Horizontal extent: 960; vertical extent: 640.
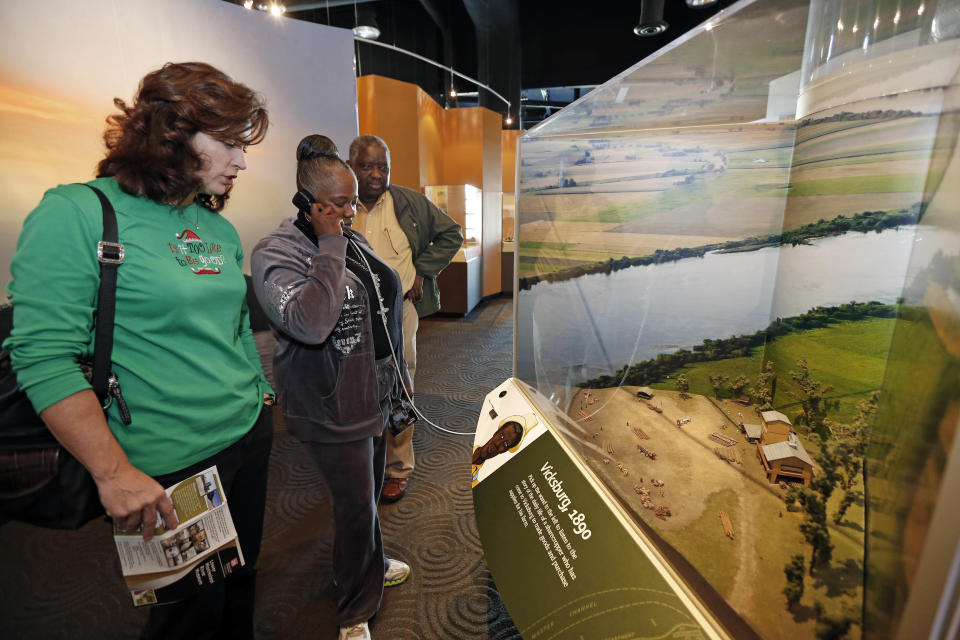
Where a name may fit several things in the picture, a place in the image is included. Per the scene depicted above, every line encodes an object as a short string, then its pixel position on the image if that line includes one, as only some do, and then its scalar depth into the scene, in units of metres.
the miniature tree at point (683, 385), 0.79
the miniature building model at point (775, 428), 0.60
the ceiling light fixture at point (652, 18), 5.58
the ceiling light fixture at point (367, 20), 6.66
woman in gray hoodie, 1.06
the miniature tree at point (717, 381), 0.74
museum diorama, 0.43
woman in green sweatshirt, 0.74
